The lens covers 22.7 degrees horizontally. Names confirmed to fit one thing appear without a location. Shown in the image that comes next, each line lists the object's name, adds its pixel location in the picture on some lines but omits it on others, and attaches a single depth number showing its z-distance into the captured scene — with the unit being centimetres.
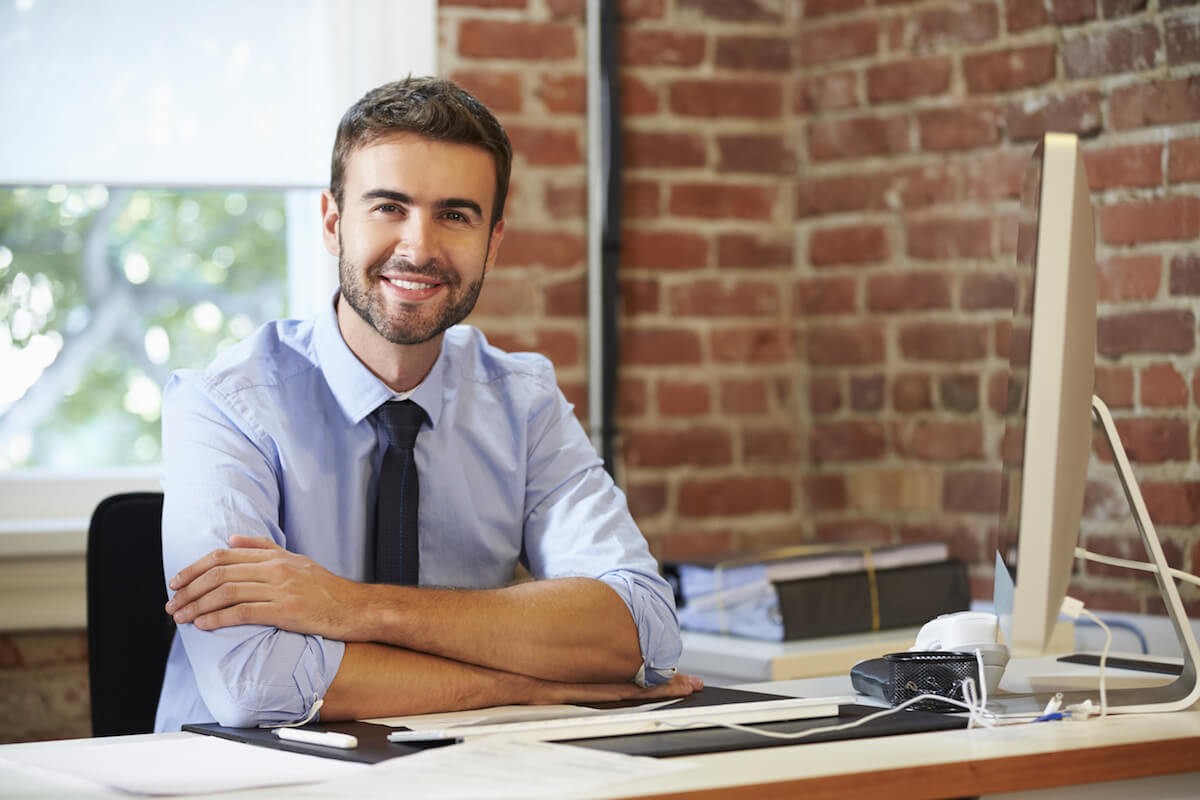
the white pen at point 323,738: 269
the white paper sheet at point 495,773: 251
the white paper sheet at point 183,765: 257
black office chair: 319
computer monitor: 260
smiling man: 289
